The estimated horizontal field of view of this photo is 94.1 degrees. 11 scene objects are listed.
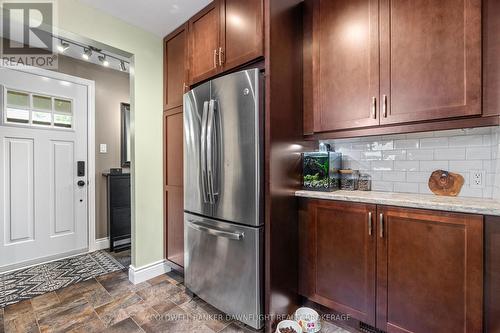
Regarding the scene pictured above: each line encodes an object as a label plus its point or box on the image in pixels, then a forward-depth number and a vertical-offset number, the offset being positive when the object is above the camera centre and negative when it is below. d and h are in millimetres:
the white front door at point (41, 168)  2596 -34
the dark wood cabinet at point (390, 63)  1283 +647
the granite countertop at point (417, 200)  1160 -211
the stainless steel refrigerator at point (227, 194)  1584 -220
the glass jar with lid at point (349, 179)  1920 -122
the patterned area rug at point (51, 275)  2152 -1174
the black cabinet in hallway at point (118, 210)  3111 -621
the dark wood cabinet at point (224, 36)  1653 +1022
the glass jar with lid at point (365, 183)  1890 -153
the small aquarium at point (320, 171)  1776 -52
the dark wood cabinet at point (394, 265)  1198 -609
